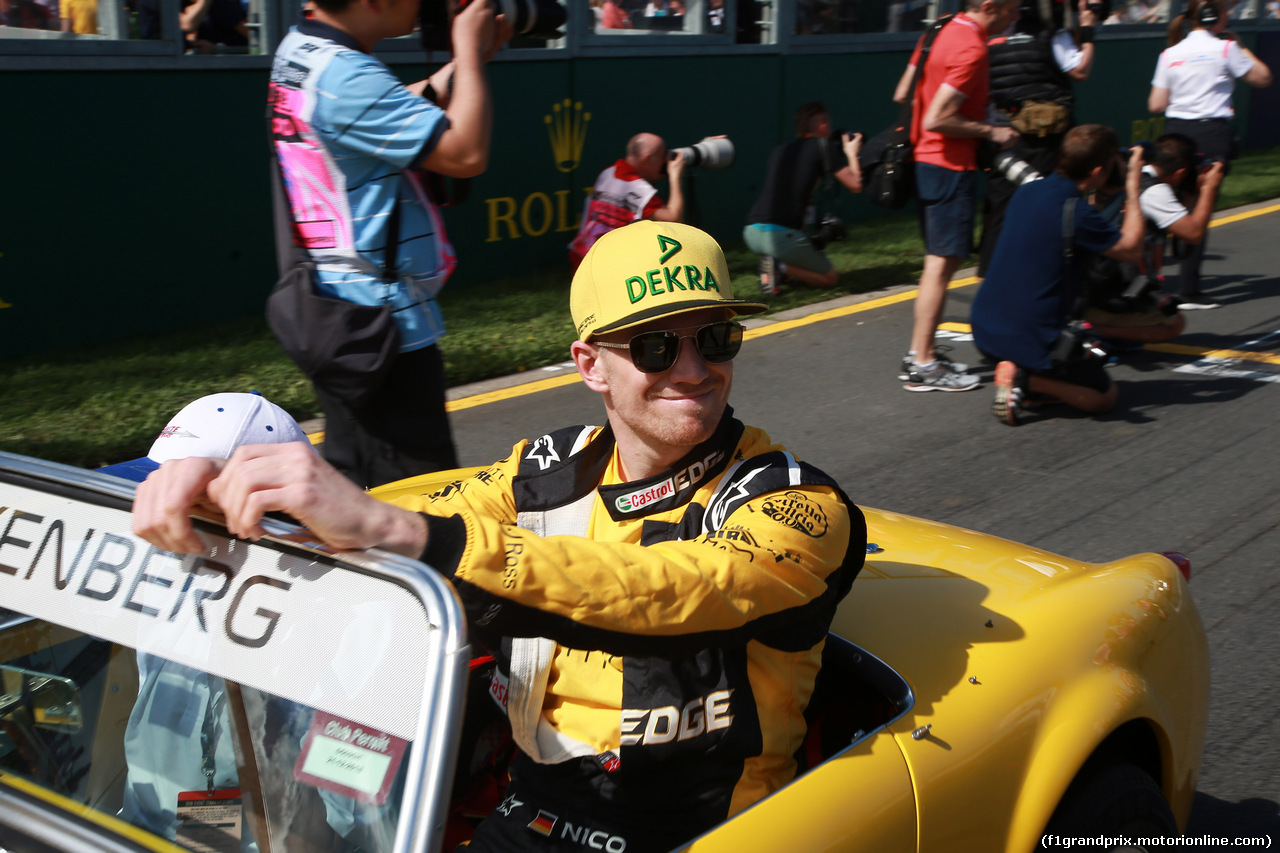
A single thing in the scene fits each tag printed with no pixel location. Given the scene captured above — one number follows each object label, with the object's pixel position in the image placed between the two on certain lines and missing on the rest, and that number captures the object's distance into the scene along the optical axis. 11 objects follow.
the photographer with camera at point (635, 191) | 8.49
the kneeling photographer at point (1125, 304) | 7.09
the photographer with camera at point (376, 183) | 3.18
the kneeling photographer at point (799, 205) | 8.88
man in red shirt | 6.46
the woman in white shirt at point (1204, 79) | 9.32
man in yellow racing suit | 1.58
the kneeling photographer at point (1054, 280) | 5.96
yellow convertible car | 1.46
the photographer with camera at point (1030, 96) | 7.25
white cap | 2.24
